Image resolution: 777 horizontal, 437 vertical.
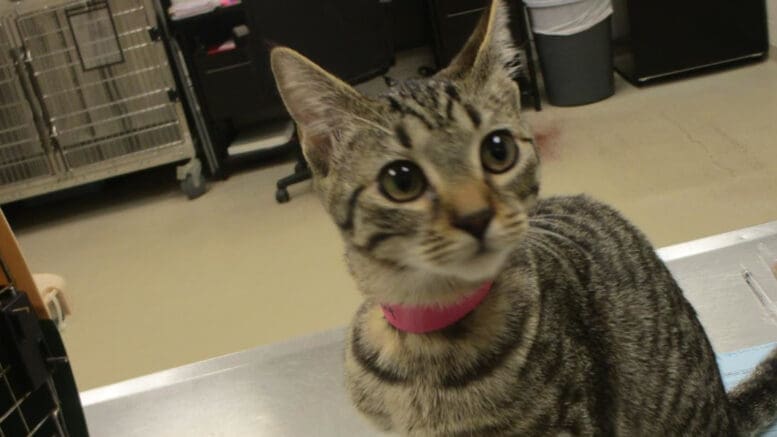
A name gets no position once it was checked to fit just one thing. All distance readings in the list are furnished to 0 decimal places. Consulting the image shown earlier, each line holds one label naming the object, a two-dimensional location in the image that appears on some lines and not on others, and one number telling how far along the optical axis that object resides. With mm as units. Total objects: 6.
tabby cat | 718
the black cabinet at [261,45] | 2775
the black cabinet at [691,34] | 3393
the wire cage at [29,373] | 740
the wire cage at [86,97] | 3305
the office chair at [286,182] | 3207
